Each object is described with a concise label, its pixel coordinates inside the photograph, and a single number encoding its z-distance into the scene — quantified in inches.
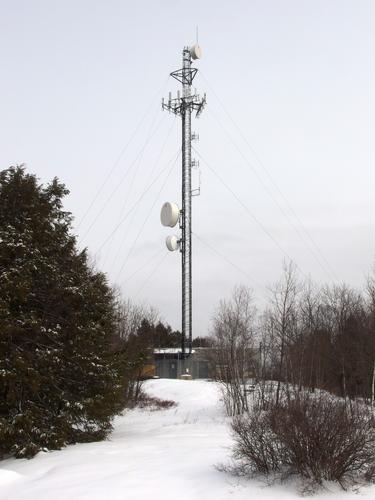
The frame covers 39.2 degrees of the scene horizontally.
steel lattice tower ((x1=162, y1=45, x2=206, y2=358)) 1499.8
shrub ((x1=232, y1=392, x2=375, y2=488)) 288.0
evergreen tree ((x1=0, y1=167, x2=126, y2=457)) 496.4
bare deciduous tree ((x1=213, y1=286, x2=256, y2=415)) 938.7
